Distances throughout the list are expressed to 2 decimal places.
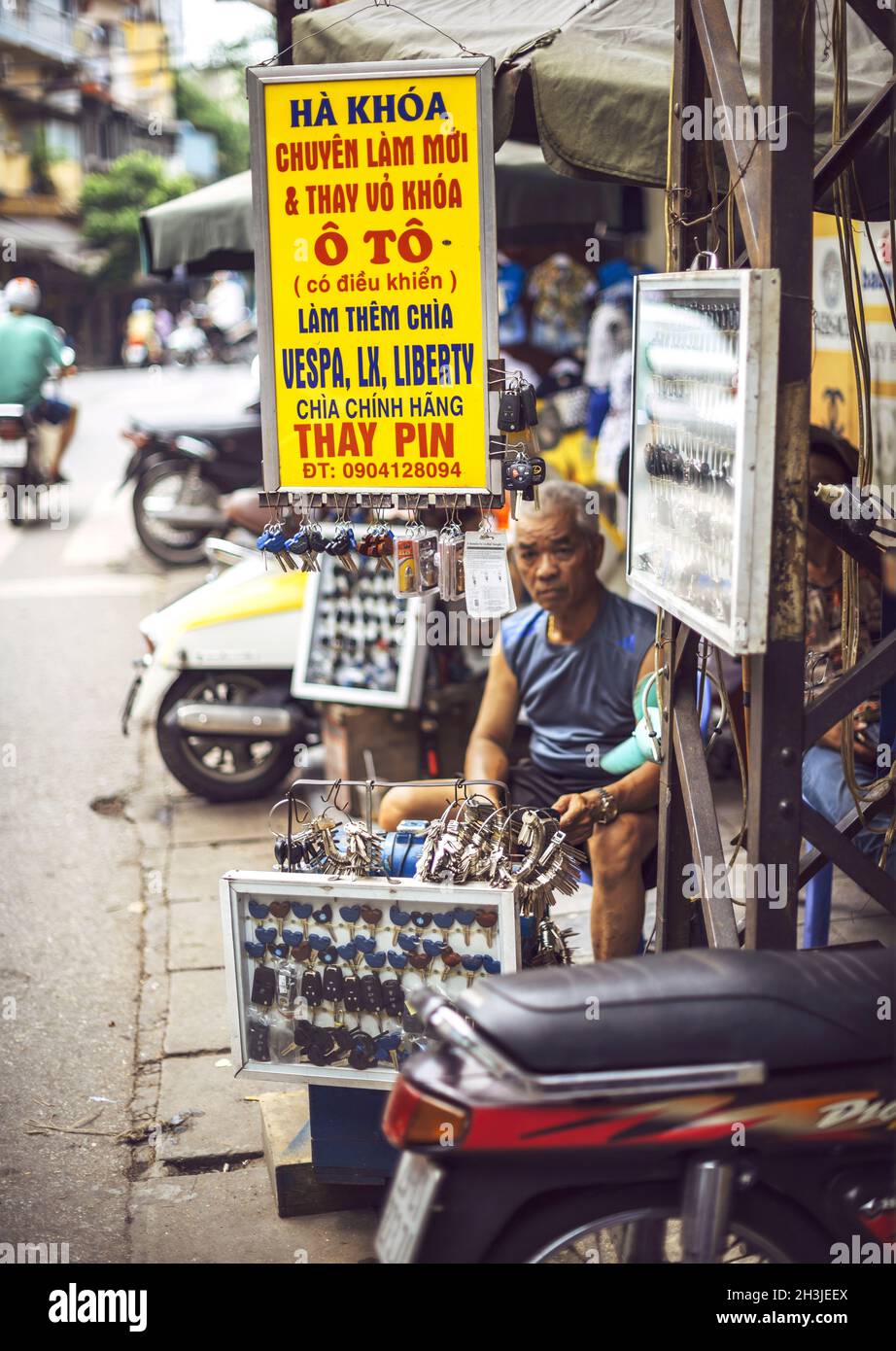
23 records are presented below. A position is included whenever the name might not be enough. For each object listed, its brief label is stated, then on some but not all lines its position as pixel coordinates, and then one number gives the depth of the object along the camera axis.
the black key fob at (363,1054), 3.03
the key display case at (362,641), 5.43
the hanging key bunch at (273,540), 3.42
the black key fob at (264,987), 3.09
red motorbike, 2.09
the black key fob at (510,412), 3.17
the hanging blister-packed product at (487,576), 3.32
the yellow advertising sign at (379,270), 3.13
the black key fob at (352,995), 3.03
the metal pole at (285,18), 4.71
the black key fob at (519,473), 3.23
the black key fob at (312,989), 3.05
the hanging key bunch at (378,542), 3.43
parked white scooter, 5.94
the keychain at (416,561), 3.40
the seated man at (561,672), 4.10
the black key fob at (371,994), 3.01
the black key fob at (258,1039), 3.11
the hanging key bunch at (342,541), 3.45
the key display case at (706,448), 2.40
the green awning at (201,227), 6.42
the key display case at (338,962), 2.94
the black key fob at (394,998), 3.01
